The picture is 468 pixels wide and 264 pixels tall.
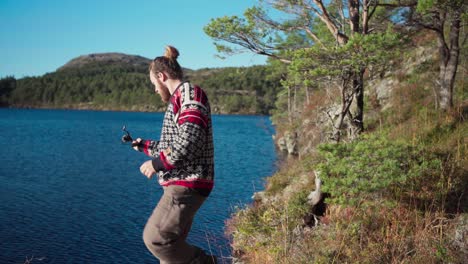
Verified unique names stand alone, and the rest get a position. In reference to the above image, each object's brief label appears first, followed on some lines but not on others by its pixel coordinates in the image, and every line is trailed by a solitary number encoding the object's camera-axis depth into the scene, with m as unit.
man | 3.55
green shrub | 6.23
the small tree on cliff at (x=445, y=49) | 11.20
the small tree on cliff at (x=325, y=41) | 7.85
